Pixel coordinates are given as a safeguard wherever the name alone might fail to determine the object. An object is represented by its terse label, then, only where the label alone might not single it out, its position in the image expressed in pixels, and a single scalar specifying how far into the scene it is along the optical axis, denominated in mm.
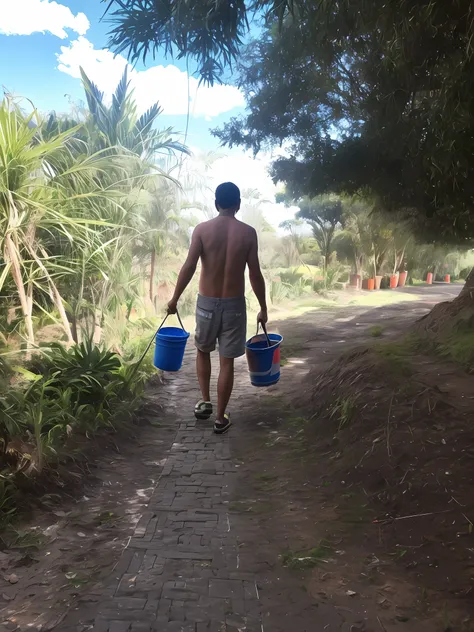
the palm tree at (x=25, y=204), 3113
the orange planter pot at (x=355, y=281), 13414
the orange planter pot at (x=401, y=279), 14633
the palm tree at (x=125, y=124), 5145
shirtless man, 2984
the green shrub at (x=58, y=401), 2168
